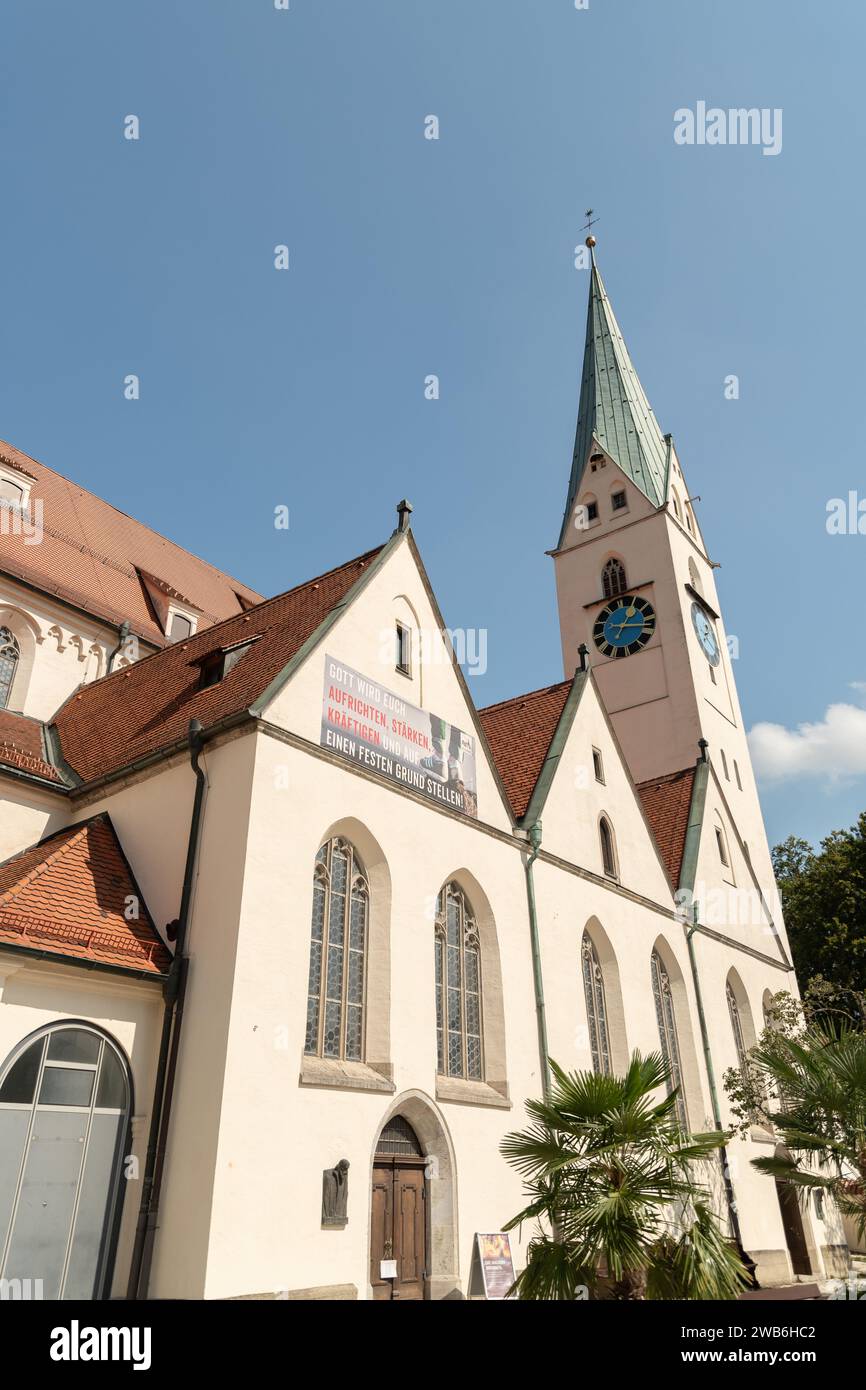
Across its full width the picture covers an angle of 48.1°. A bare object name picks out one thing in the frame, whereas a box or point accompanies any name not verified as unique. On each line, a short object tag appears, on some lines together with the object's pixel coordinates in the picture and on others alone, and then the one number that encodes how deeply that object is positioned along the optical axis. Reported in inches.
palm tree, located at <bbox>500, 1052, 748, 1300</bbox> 368.5
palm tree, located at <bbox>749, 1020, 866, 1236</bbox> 493.0
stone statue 455.5
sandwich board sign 521.7
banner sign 573.6
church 428.1
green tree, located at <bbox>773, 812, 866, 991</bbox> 1470.2
